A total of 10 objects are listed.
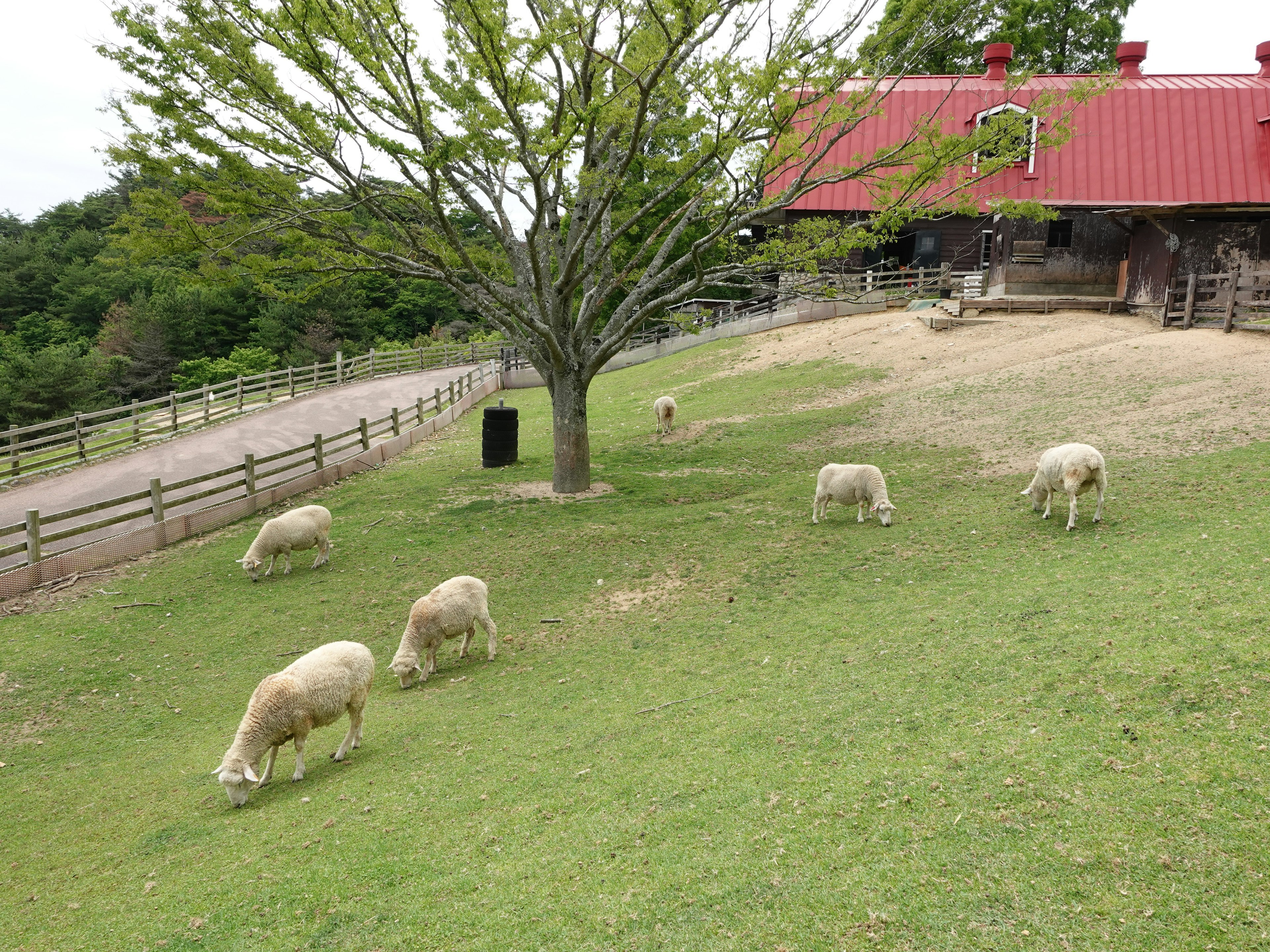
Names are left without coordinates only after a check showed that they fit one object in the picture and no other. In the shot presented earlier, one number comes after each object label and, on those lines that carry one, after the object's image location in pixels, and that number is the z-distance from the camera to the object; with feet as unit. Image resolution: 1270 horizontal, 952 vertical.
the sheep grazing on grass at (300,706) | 20.94
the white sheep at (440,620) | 27.99
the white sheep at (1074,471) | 32.91
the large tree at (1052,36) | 122.01
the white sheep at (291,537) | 39.45
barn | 90.79
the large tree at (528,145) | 39.42
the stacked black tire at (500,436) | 59.11
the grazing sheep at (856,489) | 38.78
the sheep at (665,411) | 66.54
